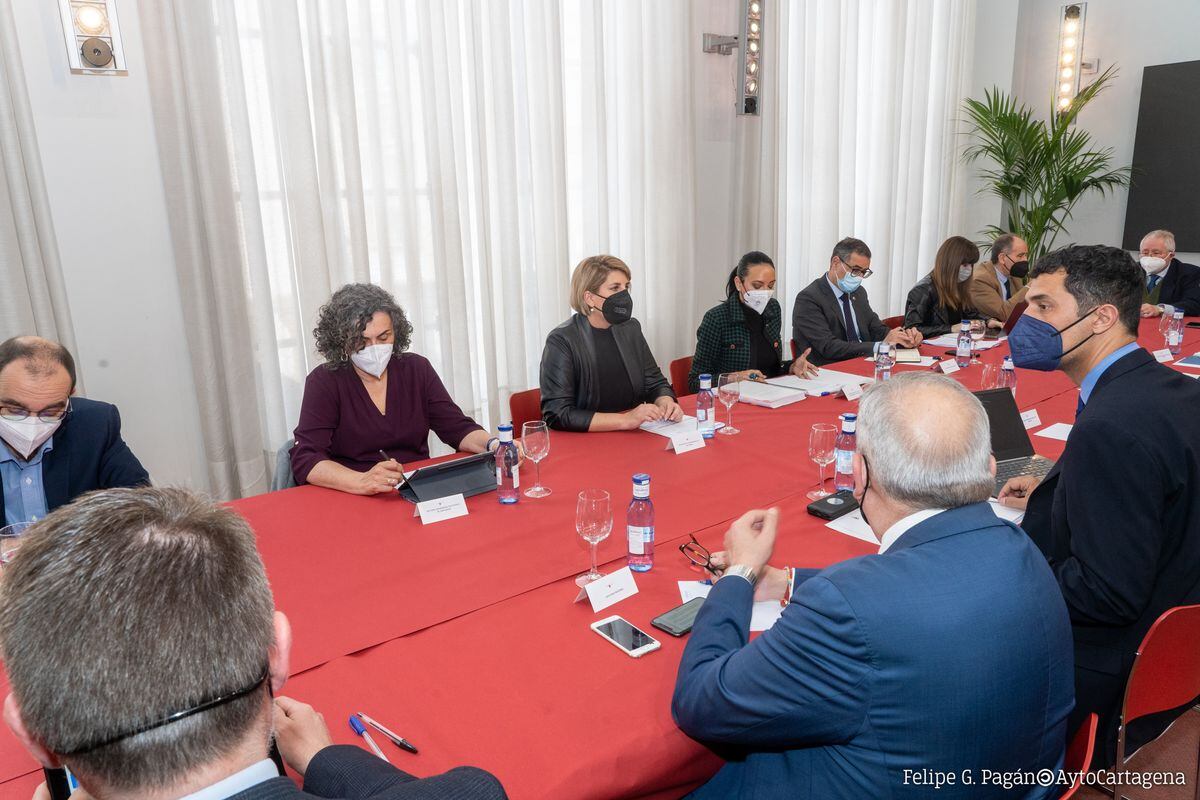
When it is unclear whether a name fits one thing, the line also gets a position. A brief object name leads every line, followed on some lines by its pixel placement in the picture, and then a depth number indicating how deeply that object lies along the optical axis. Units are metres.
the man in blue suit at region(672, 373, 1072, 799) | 1.21
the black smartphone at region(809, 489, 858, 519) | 2.29
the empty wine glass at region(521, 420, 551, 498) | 2.52
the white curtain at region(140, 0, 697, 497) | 3.97
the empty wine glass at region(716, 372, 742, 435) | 3.11
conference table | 1.35
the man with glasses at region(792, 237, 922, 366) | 4.78
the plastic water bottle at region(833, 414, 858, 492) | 2.51
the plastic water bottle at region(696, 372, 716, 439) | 3.08
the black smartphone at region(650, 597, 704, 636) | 1.68
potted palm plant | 7.45
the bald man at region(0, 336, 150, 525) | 2.23
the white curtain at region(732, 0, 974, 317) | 6.36
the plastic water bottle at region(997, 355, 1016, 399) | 3.51
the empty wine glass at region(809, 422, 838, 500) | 2.53
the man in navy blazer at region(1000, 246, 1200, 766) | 1.73
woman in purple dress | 2.90
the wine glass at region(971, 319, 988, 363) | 4.81
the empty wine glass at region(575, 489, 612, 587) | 1.83
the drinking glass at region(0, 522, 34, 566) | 1.61
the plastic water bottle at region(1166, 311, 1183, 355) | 4.42
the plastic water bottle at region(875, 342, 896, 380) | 3.95
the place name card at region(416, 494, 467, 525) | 2.30
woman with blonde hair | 3.37
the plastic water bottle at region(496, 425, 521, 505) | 2.44
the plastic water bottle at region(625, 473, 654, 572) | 1.95
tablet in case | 2.42
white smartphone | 1.61
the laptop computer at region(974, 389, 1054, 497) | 2.60
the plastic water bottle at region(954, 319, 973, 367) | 4.37
